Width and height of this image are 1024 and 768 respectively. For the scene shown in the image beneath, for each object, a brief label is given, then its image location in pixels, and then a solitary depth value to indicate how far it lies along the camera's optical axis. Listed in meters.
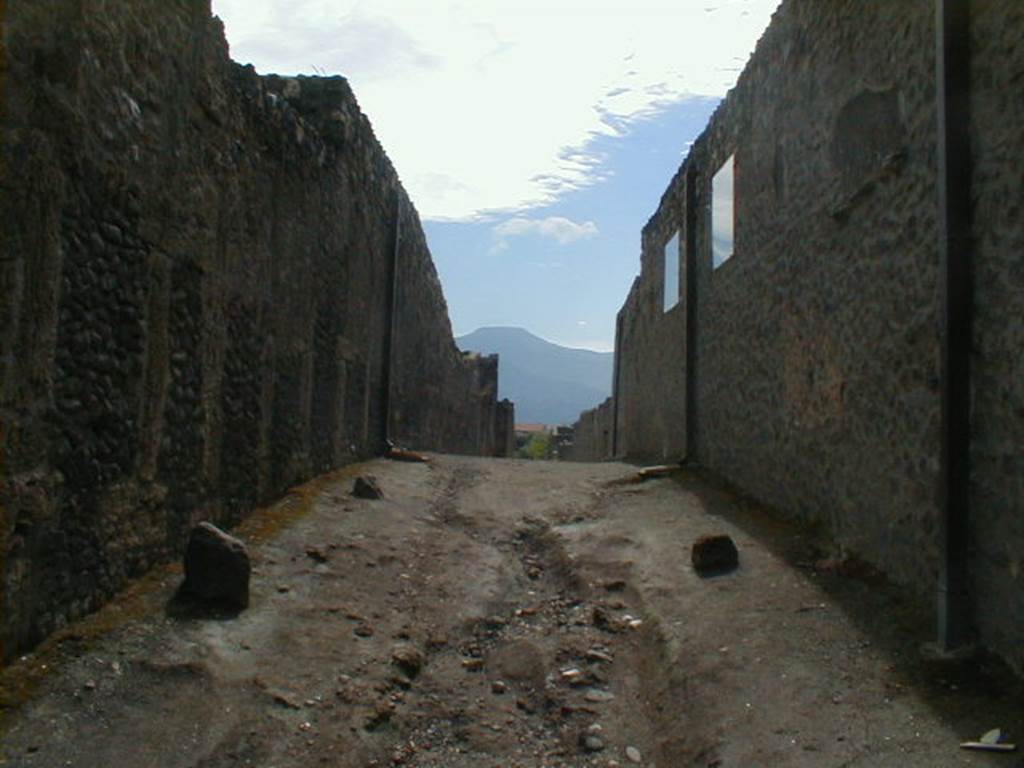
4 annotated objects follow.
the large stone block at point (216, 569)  4.58
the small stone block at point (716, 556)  5.70
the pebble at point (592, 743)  3.85
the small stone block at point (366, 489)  7.88
